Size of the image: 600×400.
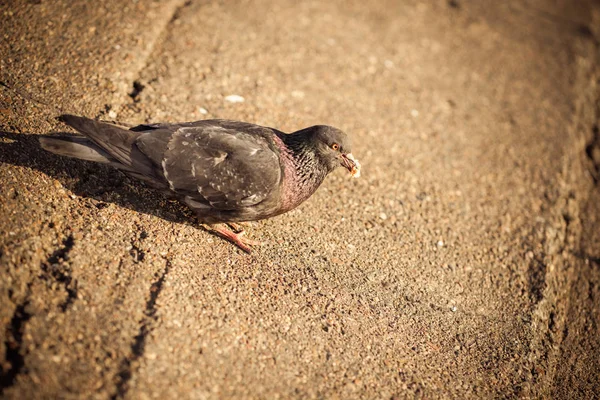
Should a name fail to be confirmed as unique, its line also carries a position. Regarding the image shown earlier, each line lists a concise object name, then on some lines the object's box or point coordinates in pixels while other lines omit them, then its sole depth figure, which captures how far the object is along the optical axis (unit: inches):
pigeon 135.6
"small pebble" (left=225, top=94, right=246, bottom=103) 197.9
